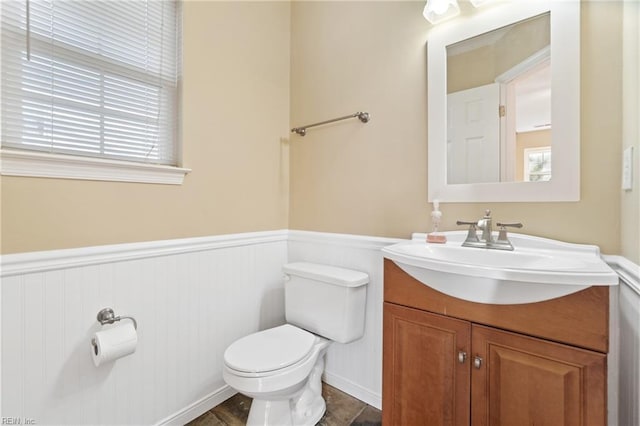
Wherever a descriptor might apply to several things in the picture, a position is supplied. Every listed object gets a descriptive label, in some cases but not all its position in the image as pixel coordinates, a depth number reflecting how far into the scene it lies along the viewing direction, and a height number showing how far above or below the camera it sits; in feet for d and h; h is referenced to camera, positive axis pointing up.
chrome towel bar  5.33 +1.76
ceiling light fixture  4.29 +2.99
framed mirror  3.54 +1.46
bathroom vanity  2.55 -1.48
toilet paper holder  3.88 -1.40
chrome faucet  3.73 -0.32
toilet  3.96 -2.05
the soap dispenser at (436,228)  4.21 -0.26
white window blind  3.49 +1.82
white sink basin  2.54 -0.56
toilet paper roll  3.64 -1.67
